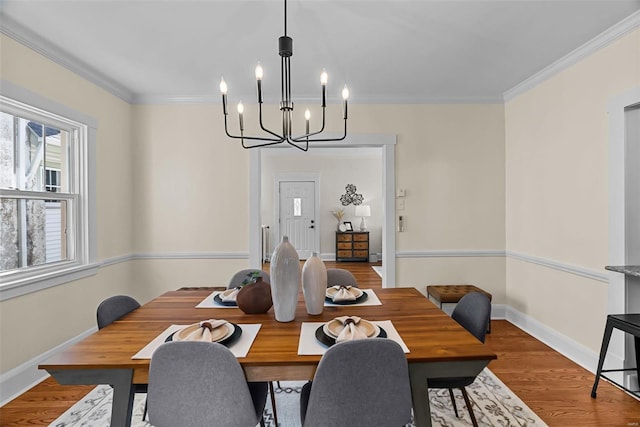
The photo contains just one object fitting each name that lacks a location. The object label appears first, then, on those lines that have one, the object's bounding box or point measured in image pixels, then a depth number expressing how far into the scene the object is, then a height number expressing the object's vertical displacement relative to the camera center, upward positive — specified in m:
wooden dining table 1.31 -0.55
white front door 8.38 -0.05
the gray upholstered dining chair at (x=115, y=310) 1.79 -0.52
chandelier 1.82 +0.62
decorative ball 1.85 -0.45
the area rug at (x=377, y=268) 6.76 -1.16
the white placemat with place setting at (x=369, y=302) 2.03 -0.53
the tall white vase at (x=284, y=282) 1.73 -0.34
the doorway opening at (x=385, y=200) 3.91 +0.12
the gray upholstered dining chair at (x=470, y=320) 1.75 -0.59
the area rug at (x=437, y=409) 2.07 -1.23
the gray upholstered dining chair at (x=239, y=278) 2.51 -0.48
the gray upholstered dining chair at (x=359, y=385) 1.21 -0.60
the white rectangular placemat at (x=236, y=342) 1.37 -0.54
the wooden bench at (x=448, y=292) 3.56 -0.84
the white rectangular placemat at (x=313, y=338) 1.39 -0.54
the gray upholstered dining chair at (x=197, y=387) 1.22 -0.62
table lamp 8.17 -0.01
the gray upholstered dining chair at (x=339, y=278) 2.58 -0.49
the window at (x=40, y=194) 2.46 +0.14
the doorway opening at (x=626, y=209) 2.41 +0.00
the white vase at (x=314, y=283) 1.80 -0.37
